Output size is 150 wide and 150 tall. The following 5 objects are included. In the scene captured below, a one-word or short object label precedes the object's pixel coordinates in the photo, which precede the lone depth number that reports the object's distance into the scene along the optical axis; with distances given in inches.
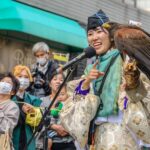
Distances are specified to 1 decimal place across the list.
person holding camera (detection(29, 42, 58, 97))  281.4
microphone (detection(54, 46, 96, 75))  151.3
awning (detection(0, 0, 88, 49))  398.1
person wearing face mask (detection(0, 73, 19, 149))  218.8
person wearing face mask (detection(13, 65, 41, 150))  236.0
